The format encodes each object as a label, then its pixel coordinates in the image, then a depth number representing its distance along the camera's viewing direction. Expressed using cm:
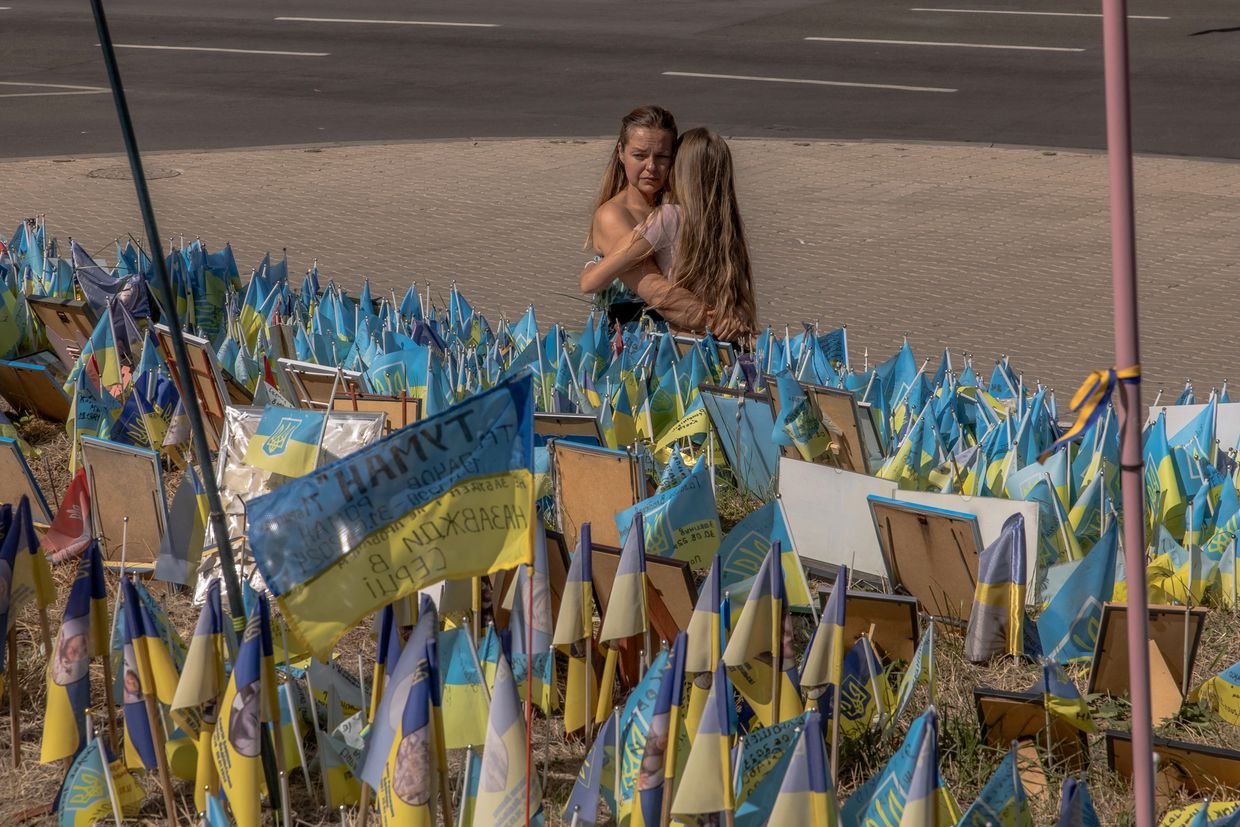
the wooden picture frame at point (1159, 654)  543
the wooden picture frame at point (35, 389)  942
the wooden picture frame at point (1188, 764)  483
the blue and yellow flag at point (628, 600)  509
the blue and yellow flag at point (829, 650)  472
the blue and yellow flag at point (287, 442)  674
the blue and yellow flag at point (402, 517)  412
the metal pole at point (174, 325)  480
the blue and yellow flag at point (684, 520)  605
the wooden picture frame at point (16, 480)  707
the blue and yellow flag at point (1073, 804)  394
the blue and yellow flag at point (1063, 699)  505
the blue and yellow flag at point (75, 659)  518
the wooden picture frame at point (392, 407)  737
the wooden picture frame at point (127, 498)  677
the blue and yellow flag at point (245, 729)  449
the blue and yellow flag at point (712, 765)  401
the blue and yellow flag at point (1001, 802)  403
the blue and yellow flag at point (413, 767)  400
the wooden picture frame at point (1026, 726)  520
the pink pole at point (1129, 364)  368
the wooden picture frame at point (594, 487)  663
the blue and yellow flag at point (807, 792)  390
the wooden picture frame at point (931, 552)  616
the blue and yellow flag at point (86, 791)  483
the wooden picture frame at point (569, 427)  743
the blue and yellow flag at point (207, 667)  468
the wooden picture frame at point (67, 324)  993
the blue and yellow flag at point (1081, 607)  578
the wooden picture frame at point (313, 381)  833
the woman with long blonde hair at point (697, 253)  976
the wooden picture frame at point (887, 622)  580
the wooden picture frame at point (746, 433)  776
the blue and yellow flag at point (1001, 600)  579
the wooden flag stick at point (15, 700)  555
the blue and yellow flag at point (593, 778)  461
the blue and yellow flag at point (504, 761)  418
